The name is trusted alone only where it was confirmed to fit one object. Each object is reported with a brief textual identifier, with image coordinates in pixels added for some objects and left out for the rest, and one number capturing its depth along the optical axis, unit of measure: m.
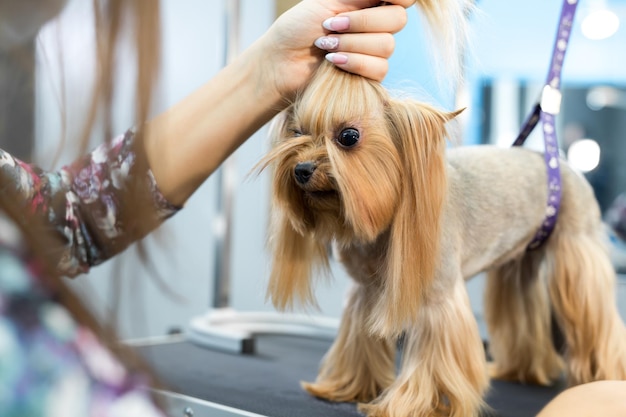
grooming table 0.98
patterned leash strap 1.08
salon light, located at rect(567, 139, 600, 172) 2.36
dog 0.87
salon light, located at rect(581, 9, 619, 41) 2.25
